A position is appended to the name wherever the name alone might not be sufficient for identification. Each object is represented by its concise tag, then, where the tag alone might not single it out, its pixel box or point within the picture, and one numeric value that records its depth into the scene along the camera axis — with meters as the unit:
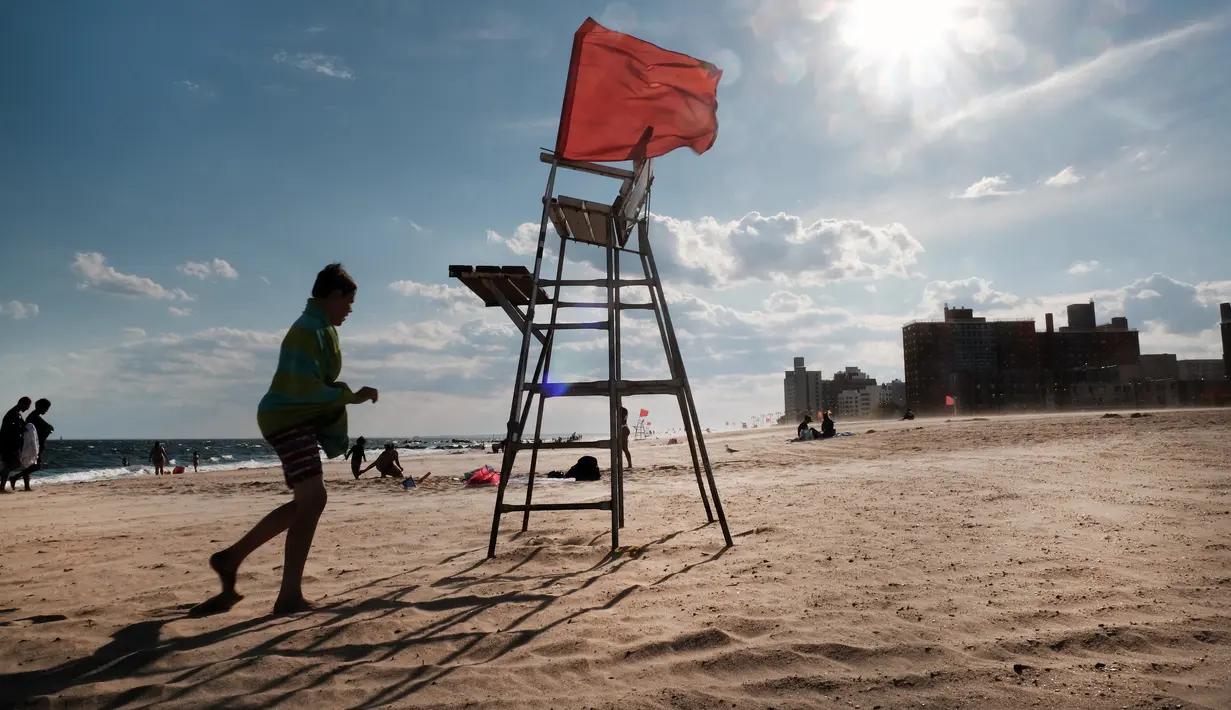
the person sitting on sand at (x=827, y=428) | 25.59
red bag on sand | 14.39
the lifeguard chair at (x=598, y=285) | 5.94
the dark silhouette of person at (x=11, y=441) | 14.88
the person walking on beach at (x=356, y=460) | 17.80
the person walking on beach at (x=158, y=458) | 31.89
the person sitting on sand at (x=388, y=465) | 18.14
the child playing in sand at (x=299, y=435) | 4.17
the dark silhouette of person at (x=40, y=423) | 15.05
